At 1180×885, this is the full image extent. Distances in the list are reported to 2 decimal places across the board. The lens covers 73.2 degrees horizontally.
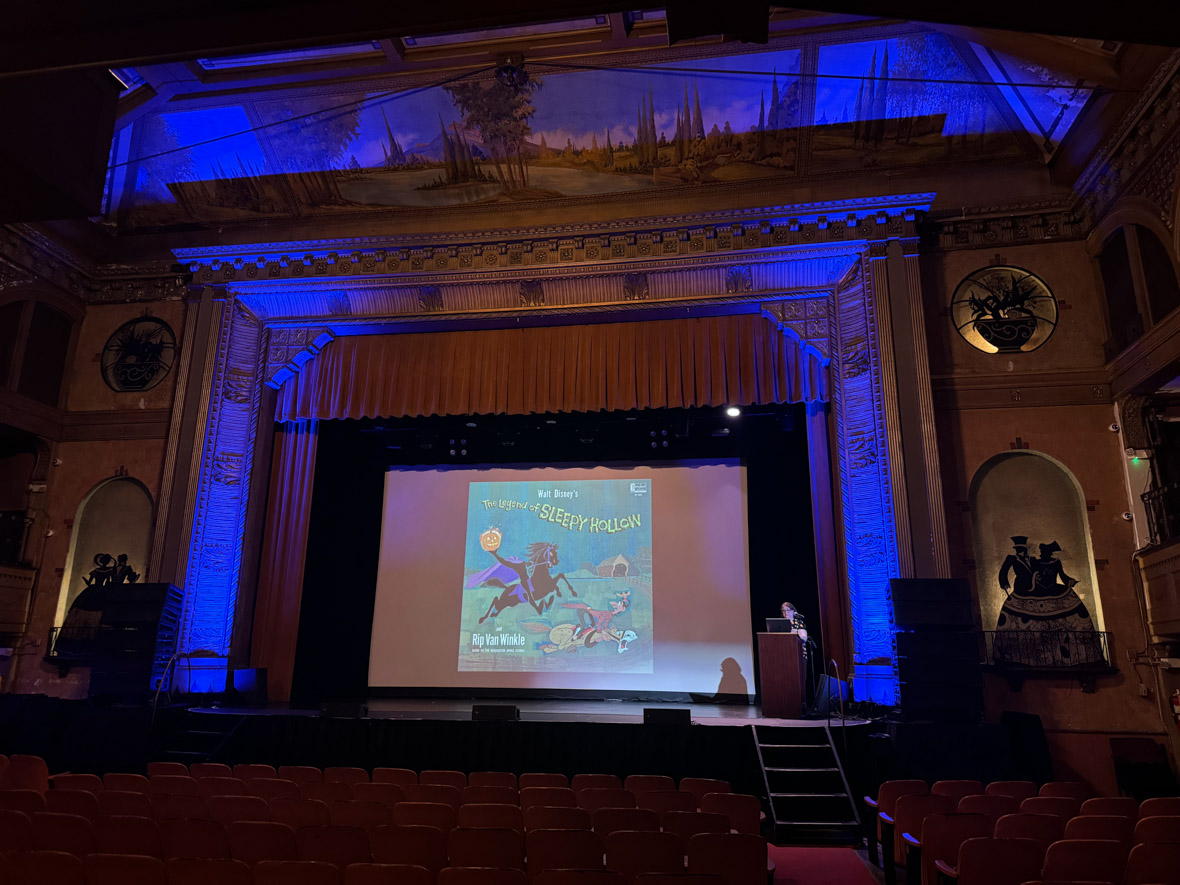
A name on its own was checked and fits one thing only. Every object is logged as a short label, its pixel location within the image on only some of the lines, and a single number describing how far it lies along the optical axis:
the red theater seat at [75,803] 4.70
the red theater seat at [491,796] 5.40
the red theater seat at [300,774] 6.28
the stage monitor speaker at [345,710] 9.13
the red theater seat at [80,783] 5.72
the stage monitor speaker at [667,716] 8.52
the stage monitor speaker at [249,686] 10.74
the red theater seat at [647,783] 6.23
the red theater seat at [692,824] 4.65
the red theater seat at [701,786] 6.28
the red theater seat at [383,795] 5.47
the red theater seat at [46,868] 3.42
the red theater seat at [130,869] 3.47
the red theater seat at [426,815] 4.64
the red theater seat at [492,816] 4.65
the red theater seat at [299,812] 4.81
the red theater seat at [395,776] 6.25
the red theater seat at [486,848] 4.05
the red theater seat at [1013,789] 5.93
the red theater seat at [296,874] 3.42
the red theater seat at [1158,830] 4.22
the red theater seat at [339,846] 3.97
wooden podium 9.47
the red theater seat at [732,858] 3.99
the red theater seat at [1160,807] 4.91
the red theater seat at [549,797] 5.41
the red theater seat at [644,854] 4.00
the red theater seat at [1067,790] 5.84
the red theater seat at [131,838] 4.03
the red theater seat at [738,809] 5.09
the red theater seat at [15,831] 4.05
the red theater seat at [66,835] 4.05
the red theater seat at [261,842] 4.03
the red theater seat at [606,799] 5.29
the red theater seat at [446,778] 6.25
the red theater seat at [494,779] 6.22
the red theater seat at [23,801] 4.63
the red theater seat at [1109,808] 5.02
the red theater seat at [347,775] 6.40
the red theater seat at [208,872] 3.43
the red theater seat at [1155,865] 3.71
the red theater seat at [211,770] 6.36
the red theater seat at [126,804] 4.80
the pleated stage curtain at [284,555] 11.78
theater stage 9.13
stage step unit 7.33
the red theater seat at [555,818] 4.55
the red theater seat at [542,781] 6.31
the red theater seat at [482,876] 3.30
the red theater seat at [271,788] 5.38
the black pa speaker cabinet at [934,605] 8.47
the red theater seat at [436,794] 5.41
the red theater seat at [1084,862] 3.87
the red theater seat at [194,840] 4.03
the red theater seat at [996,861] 3.88
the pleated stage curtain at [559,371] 11.41
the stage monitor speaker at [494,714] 8.85
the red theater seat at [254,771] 6.39
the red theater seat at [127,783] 5.59
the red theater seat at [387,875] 3.39
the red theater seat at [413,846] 4.02
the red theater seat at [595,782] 6.21
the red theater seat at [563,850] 4.04
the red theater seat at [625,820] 4.57
